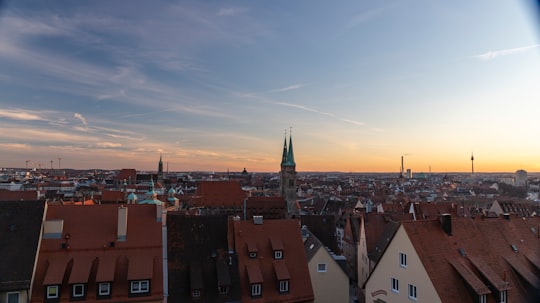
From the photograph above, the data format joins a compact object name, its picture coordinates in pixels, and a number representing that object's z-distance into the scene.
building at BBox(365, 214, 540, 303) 18.23
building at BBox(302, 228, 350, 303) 28.78
